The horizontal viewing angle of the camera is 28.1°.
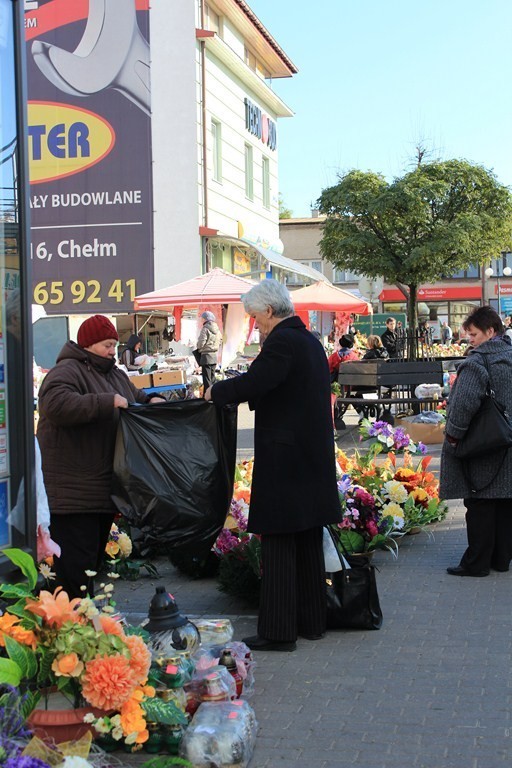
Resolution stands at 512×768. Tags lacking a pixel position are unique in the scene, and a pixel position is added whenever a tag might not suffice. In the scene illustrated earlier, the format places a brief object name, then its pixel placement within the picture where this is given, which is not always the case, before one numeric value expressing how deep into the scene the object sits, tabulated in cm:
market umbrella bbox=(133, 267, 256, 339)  1714
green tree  3212
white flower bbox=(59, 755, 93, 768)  316
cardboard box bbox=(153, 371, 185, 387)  1403
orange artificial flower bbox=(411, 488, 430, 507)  817
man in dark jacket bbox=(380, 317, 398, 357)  1980
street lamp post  4648
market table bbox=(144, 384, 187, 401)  1394
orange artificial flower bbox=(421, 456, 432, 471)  866
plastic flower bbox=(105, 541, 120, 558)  681
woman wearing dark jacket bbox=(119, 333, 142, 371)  1770
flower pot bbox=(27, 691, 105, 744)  361
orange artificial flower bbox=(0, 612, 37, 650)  371
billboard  2547
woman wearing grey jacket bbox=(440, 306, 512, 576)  666
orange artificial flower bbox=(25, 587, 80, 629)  375
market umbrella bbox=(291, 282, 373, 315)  2019
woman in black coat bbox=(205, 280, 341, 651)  511
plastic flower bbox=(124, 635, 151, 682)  370
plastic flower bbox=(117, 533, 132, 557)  690
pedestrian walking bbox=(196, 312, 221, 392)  1956
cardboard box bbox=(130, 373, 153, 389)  1386
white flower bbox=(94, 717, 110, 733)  355
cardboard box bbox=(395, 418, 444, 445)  1362
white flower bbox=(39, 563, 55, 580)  443
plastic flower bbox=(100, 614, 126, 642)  379
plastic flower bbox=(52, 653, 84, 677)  360
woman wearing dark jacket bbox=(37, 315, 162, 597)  495
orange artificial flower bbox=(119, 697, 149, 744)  362
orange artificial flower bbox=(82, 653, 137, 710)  355
